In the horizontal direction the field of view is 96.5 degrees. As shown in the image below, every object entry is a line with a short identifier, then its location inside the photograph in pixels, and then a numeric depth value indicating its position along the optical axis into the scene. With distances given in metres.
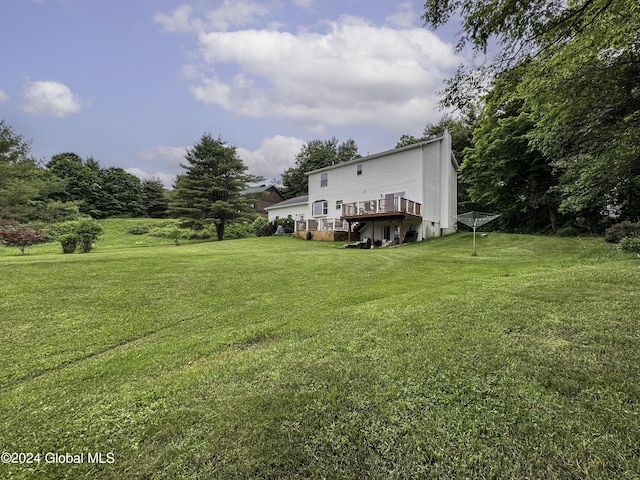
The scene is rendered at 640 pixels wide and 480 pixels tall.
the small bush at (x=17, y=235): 14.49
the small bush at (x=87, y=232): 13.84
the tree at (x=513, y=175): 20.28
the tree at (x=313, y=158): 41.19
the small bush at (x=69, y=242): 13.51
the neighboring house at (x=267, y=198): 39.75
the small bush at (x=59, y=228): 22.83
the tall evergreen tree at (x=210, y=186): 24.03
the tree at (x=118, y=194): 41.88
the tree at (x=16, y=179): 17.06
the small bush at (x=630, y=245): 9.92
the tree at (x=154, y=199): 47.09
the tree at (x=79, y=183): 38.69
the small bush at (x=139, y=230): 31.66
